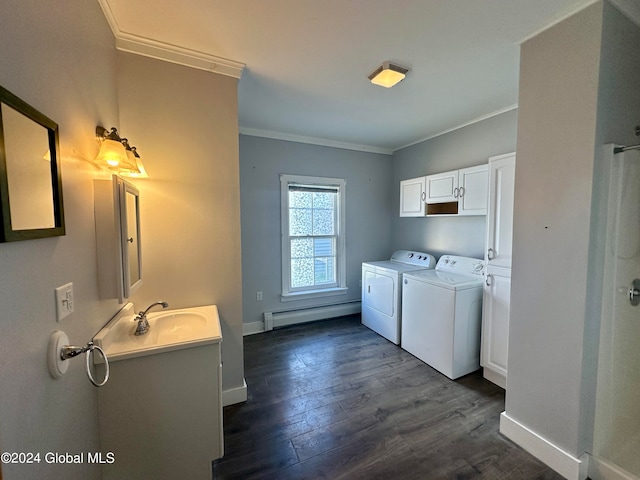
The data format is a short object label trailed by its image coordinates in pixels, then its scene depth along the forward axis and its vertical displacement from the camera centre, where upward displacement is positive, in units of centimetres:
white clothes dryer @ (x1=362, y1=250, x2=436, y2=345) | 306 -80
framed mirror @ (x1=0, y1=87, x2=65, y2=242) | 68 +15
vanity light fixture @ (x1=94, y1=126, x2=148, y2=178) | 130 +36
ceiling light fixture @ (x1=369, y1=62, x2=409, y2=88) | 189 +111
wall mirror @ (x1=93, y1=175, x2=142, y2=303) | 131 -5
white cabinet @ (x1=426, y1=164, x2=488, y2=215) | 262 +36
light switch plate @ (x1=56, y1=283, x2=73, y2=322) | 95 -28
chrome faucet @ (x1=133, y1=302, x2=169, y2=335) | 153 -58
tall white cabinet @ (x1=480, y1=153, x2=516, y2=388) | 216 -35
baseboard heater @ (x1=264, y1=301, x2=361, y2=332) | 348 -126
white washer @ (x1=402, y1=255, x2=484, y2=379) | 239 -88
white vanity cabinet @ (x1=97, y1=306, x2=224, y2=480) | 128 -94
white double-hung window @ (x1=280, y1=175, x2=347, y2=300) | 358 -16
